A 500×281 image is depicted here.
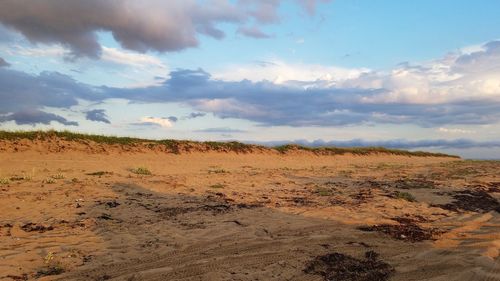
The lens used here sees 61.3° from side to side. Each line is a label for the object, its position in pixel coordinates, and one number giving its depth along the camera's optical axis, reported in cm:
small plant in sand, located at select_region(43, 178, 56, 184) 1411
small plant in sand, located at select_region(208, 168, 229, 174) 1955
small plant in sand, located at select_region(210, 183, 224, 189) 1447
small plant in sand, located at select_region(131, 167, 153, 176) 1838
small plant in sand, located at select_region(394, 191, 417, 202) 1305
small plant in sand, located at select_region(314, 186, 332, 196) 1383
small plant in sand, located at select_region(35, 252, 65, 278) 638
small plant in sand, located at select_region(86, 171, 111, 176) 1711
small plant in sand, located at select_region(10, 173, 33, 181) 1466
